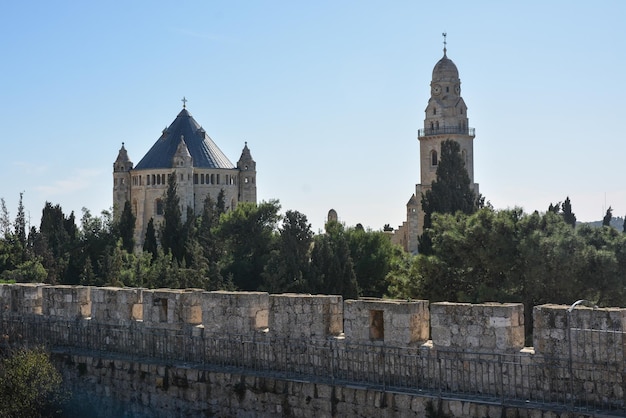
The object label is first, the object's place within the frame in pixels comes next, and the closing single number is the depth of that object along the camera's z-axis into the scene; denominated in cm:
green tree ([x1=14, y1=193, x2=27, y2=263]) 5118
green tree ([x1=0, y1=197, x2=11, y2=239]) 5236
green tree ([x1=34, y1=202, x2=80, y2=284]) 4366
